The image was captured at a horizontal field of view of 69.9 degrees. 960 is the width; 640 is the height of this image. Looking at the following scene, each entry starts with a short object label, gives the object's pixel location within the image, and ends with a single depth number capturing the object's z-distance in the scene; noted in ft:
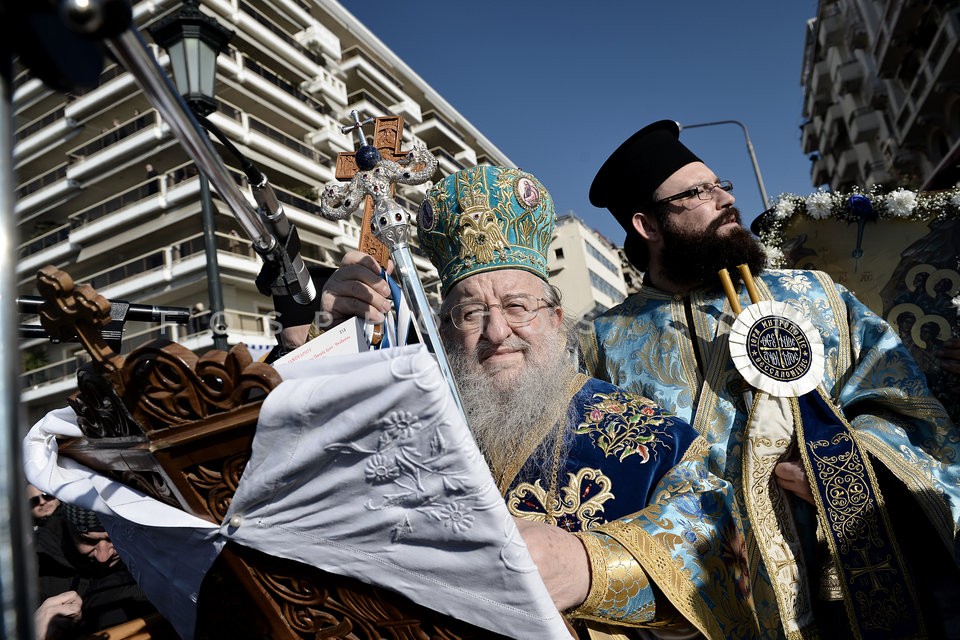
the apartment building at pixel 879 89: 84.58
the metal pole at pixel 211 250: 16.52
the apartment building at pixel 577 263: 165.89
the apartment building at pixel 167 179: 88.63
